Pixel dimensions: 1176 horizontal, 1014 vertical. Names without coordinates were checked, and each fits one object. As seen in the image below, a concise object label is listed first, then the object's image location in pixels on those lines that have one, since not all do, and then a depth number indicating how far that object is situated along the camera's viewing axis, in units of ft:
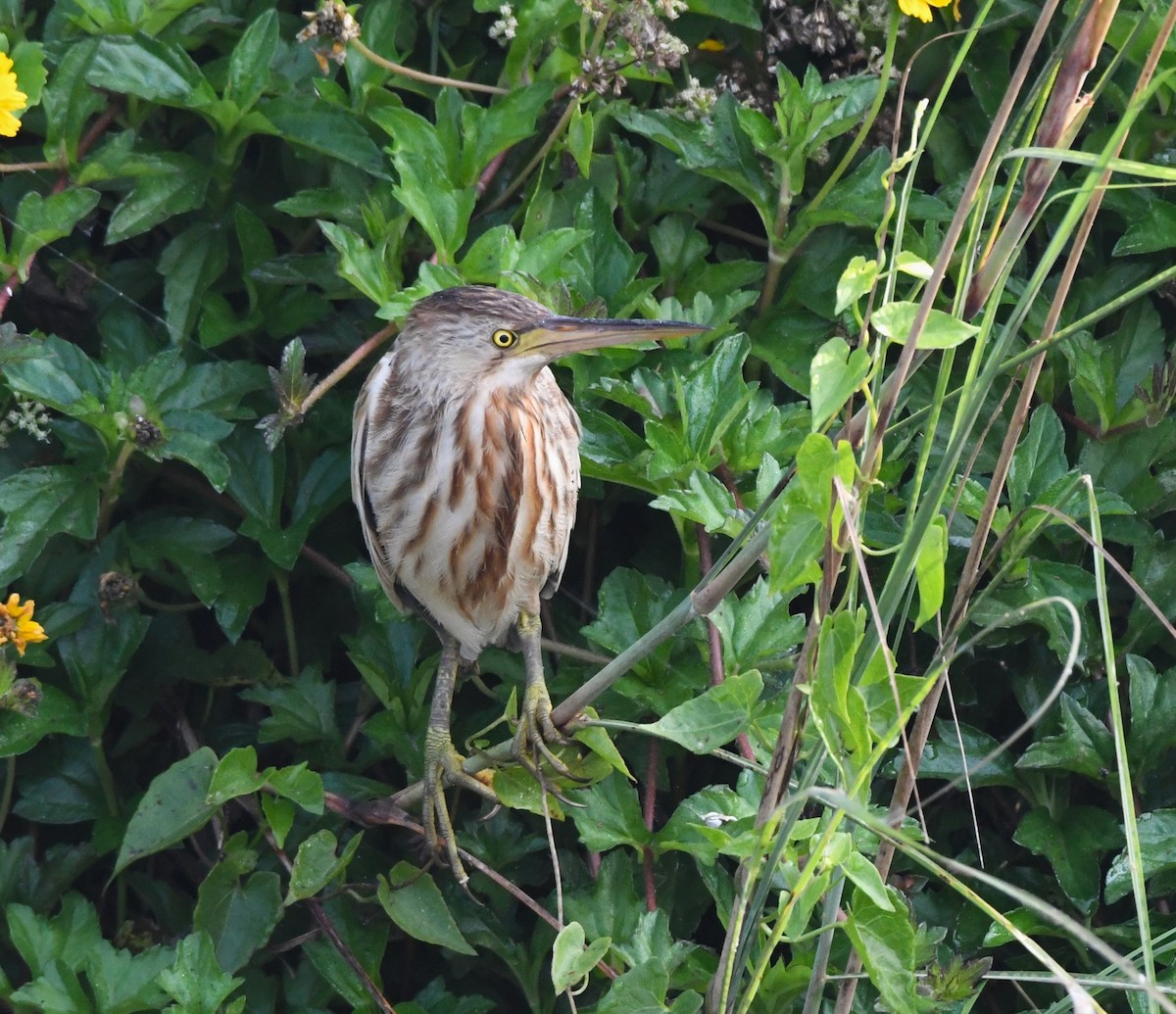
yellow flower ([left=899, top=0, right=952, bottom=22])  21.79
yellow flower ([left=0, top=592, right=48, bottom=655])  21.93
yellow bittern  22.05
